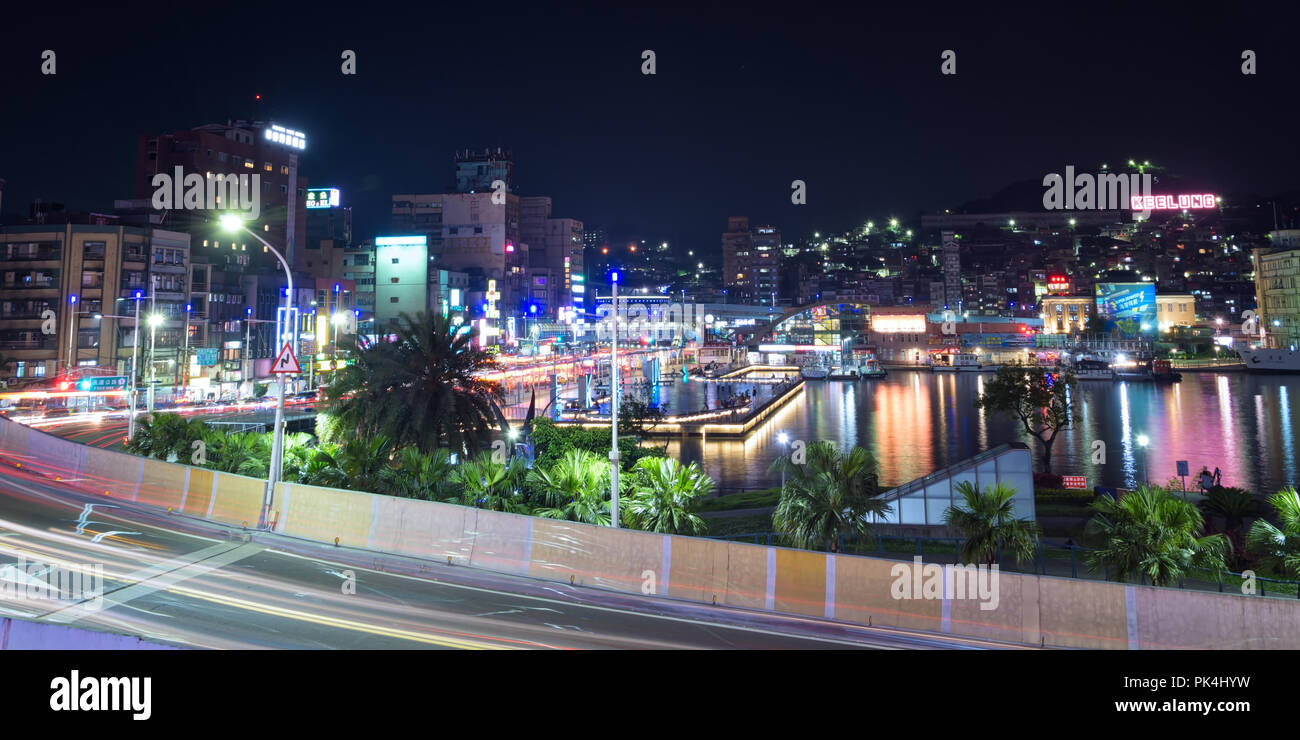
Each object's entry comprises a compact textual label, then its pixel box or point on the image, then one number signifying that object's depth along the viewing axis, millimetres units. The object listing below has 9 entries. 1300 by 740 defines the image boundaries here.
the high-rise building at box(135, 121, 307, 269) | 84625
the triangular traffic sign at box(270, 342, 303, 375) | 17562
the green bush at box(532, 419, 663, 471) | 28153
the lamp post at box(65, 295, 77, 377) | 60656
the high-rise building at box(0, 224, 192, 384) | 60938
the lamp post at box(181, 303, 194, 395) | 66250
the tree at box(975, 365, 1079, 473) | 36312
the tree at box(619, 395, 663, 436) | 50438
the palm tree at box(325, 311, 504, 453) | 25000
